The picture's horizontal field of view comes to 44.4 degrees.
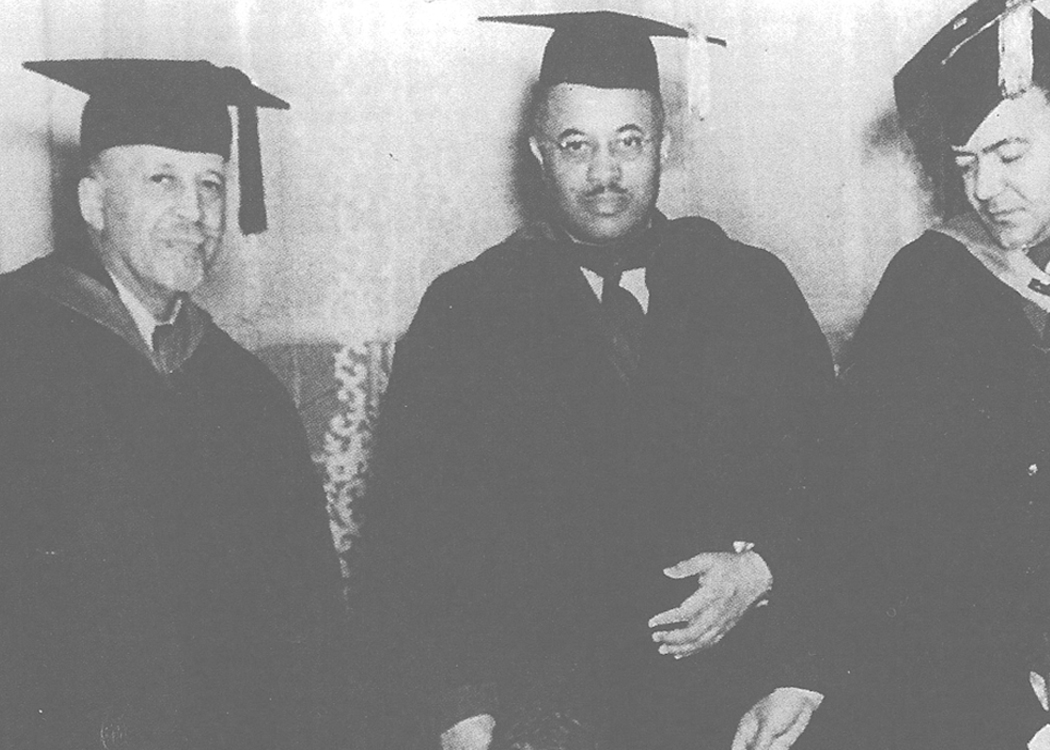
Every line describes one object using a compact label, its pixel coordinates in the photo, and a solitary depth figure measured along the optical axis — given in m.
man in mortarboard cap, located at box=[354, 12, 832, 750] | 1.91
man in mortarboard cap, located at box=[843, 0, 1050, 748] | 1.96
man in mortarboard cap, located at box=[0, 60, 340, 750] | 1.78
